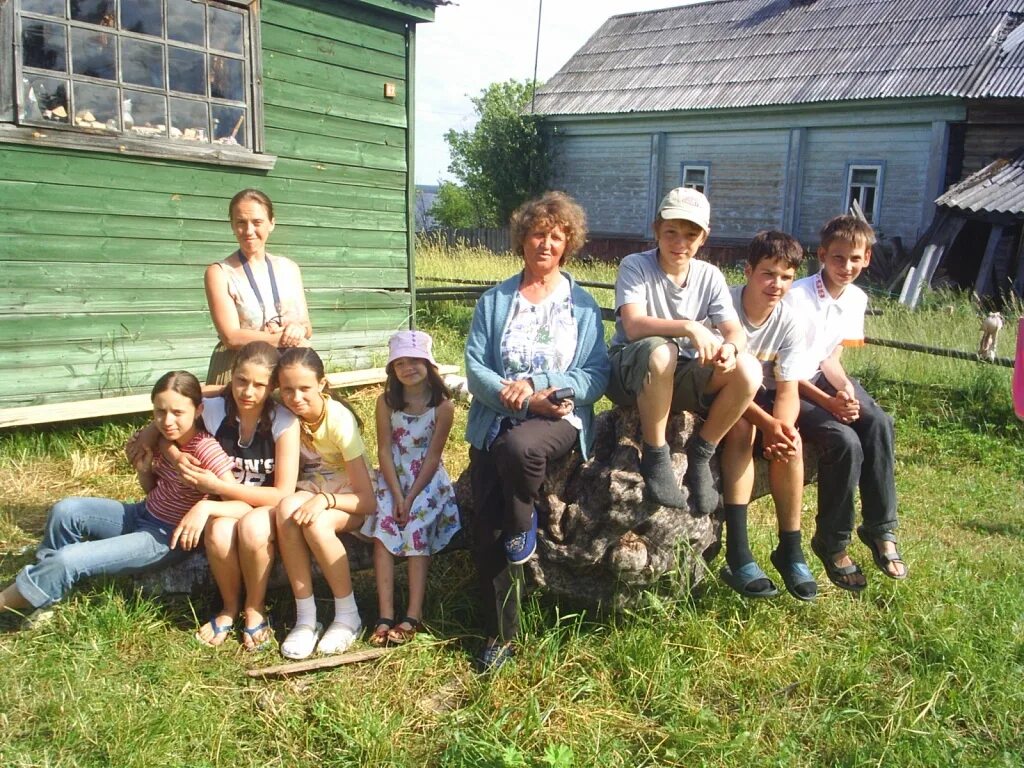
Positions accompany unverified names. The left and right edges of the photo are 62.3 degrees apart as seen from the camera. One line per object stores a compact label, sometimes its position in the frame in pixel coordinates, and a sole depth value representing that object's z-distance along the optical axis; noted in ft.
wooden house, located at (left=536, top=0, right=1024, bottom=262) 52.11
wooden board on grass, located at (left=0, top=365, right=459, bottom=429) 17.56
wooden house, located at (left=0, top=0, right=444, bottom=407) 18.47
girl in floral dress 11.41
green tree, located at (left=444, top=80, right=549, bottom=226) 73.56
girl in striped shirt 10.71
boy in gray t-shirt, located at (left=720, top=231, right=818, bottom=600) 10.92
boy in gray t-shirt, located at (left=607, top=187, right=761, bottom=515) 10.18
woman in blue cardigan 10.36
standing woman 12.60
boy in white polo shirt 11.32
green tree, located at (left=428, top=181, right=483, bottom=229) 94.17
